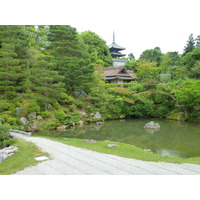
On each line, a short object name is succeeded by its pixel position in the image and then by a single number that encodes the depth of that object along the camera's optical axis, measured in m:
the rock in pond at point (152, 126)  13.93
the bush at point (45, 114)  14.19
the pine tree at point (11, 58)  13.30
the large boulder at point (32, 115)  13.70
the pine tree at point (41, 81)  13.94
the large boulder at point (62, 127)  13.83
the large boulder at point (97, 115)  17.13
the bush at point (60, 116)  14.66
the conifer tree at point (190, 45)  26.96
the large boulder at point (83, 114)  16.72
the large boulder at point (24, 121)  12.91
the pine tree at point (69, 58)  17.03
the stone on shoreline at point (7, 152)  6.15
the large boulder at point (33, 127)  12.91
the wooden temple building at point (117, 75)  23.91
